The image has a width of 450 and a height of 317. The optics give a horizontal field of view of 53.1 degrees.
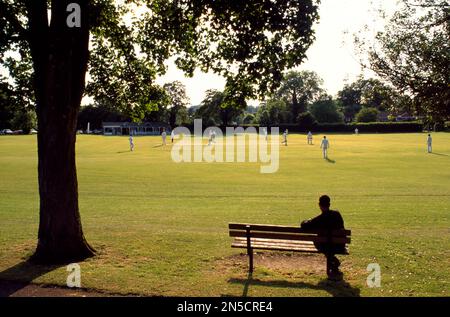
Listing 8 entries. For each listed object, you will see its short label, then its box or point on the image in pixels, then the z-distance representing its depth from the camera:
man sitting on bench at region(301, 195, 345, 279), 8.48
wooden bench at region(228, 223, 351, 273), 8.30
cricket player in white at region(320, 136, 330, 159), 40.91
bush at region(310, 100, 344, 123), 128.88
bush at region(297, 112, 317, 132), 111.81
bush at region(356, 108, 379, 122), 120.88
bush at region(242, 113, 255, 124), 156.89
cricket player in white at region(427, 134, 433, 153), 44.84
